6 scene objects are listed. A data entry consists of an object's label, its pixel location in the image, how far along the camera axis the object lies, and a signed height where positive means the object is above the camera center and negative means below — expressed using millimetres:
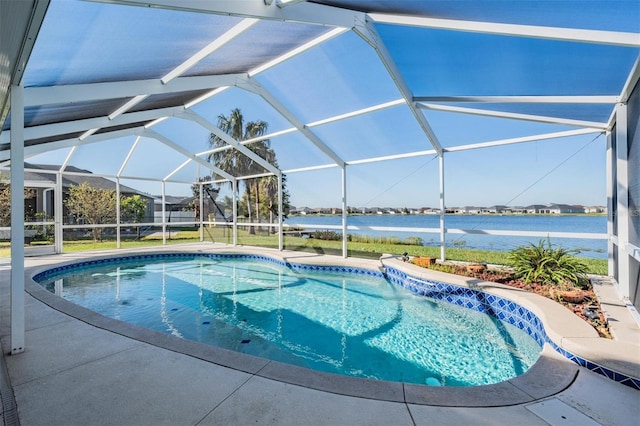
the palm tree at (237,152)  11062 +2763
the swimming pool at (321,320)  4438 -2123
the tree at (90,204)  14648 +507
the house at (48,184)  11328 +1372
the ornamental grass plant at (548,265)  6152 -1132
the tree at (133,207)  16156 +420
